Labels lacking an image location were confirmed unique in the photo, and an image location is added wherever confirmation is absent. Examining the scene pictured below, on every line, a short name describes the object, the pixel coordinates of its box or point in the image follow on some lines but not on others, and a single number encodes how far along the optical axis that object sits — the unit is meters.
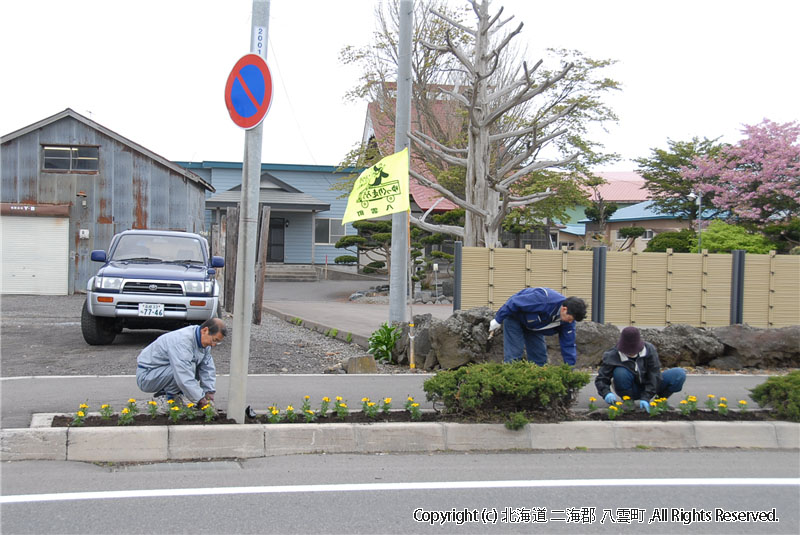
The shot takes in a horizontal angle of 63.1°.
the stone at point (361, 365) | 9.36
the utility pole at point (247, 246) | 6.00
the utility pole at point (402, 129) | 10.93
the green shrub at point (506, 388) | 5.88
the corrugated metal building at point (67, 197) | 21.02
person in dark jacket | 6.59
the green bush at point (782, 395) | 6.27
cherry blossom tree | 28.92
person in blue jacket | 6.79
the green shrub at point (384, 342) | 10.31
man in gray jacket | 5.89
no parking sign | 5.87
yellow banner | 9.28
